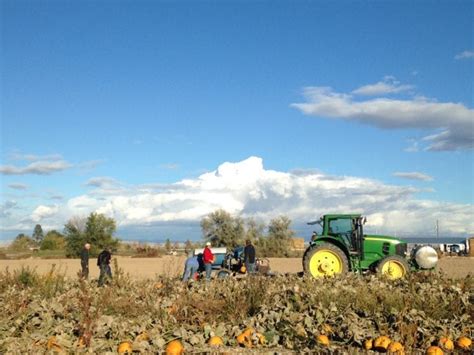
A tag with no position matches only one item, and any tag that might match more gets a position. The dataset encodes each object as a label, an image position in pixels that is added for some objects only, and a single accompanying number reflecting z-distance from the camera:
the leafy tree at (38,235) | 76.43
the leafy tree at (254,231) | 47.81
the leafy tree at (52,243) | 66.25
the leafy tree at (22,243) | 69.00
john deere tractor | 17.16
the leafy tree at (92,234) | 51.09
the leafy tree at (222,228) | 46.62
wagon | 18.06
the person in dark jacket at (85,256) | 18.03
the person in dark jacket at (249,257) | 17.16
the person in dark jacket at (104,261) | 17.50
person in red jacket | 16.69
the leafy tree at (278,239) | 48.73
